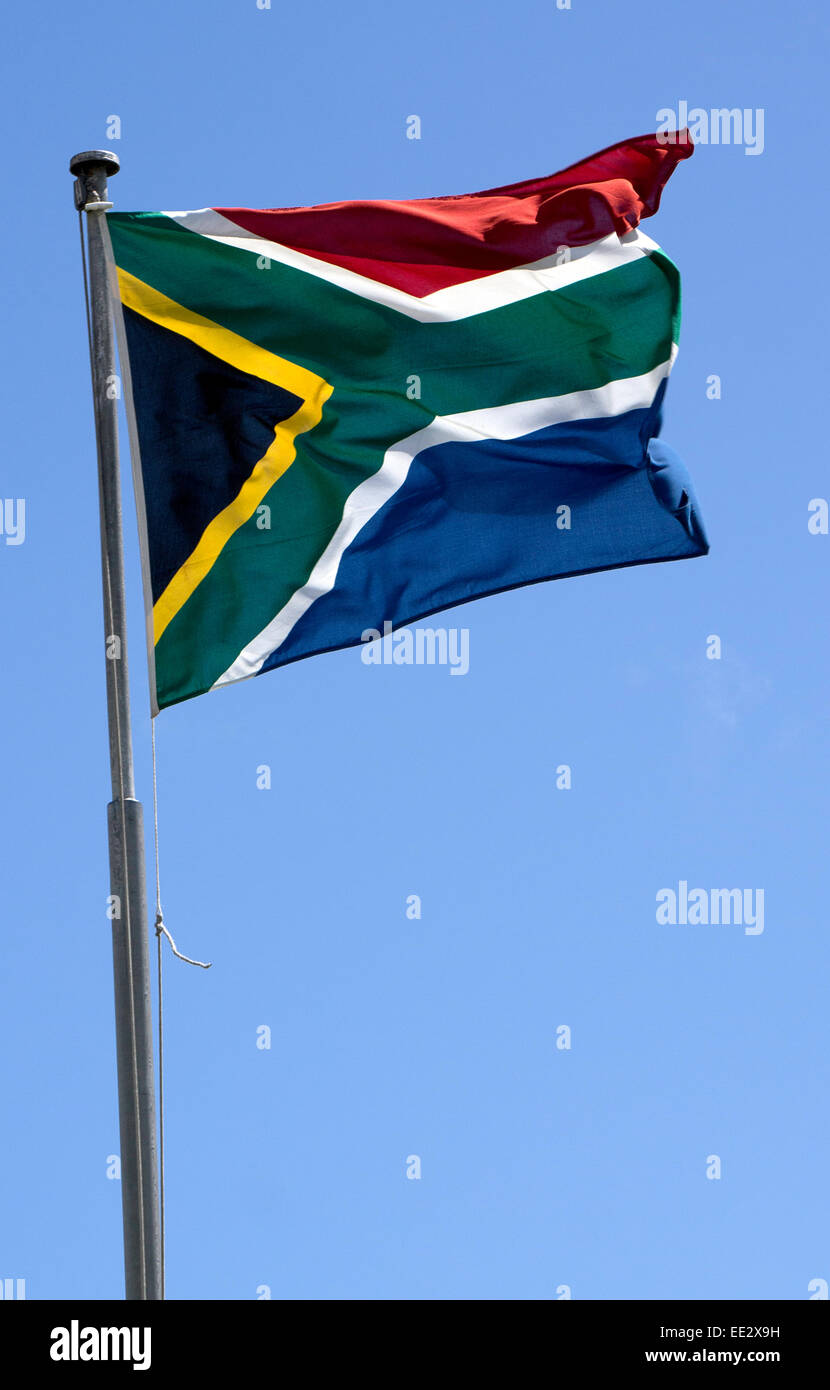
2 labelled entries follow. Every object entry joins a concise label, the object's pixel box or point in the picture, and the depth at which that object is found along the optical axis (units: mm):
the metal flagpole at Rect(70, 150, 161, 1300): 11625
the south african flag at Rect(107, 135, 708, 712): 14406
